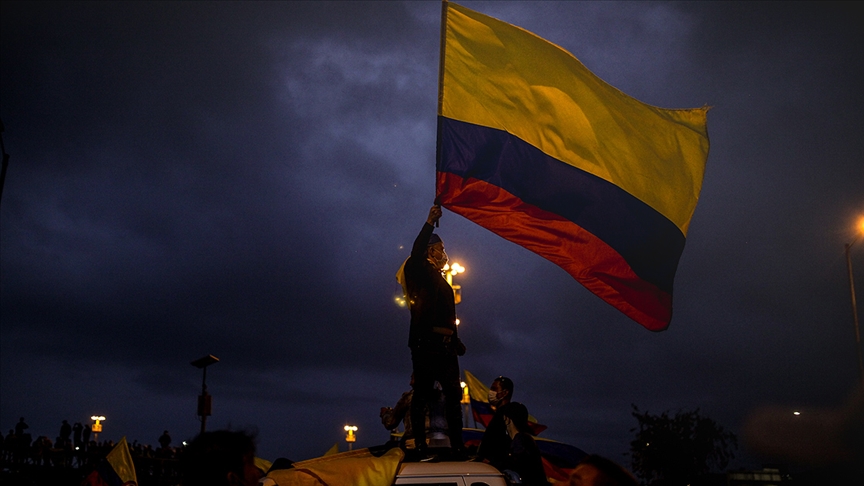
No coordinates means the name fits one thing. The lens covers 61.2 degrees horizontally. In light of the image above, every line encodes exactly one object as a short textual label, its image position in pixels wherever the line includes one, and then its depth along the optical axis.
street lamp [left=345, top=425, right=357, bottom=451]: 37.39
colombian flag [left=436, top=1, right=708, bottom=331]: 7.63
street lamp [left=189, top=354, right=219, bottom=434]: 18.83
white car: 5.44
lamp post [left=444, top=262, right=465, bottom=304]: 16.80
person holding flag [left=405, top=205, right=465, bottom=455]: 6.92
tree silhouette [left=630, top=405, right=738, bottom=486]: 32.12
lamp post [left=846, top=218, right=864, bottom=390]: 23.61
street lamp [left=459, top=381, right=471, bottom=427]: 18.38
